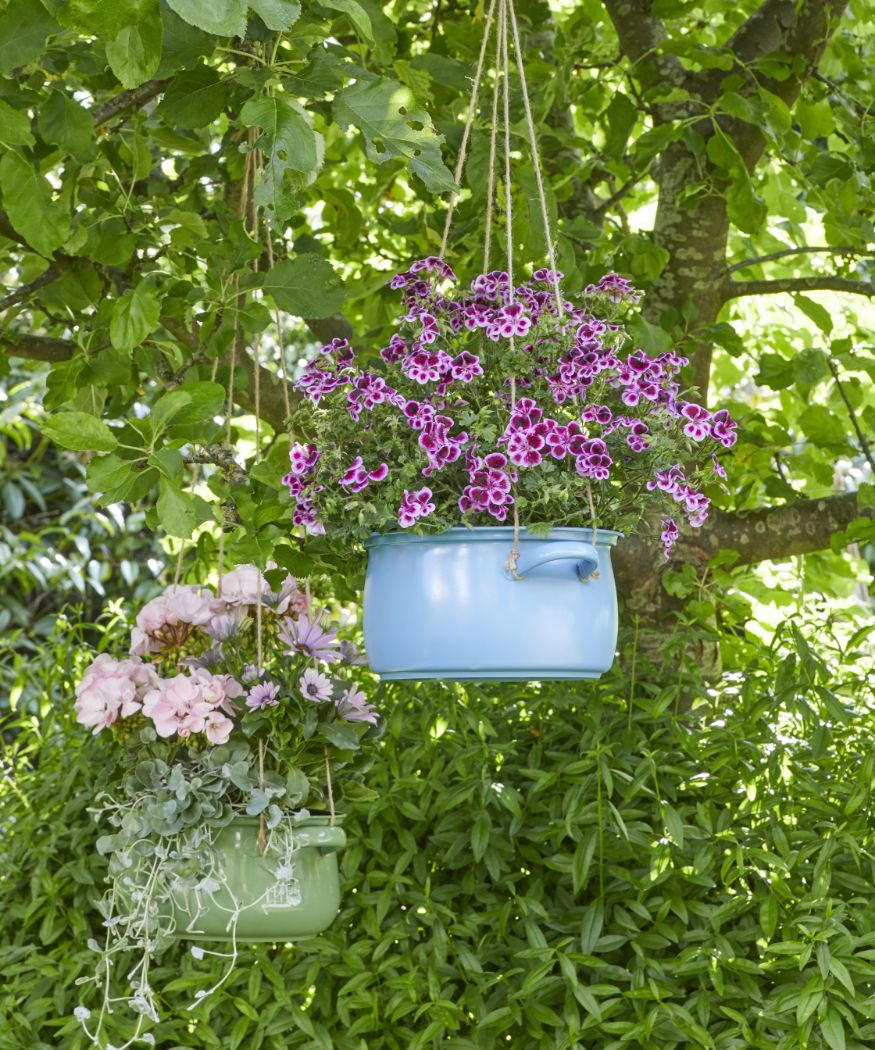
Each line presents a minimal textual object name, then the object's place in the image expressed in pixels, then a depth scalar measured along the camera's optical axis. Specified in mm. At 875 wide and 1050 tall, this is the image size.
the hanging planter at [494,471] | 2319
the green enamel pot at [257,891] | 2470
